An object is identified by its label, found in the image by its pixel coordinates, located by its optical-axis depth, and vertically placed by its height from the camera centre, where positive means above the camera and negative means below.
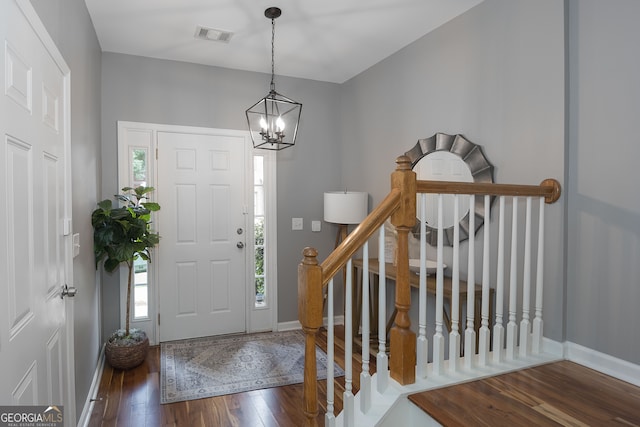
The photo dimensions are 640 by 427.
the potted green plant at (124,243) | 3.01 -0.28
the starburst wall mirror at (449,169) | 2.66 +0.28
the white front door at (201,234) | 3.82 -0.27
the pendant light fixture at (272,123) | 3.24 +0.85
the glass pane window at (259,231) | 4.18 -0.25
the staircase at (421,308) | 1.62 -0.49
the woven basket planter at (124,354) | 3.15 -1.19
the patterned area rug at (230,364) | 2.89 -1.32
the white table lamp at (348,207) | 3.72 +0.00
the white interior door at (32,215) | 1.23 -0.03
